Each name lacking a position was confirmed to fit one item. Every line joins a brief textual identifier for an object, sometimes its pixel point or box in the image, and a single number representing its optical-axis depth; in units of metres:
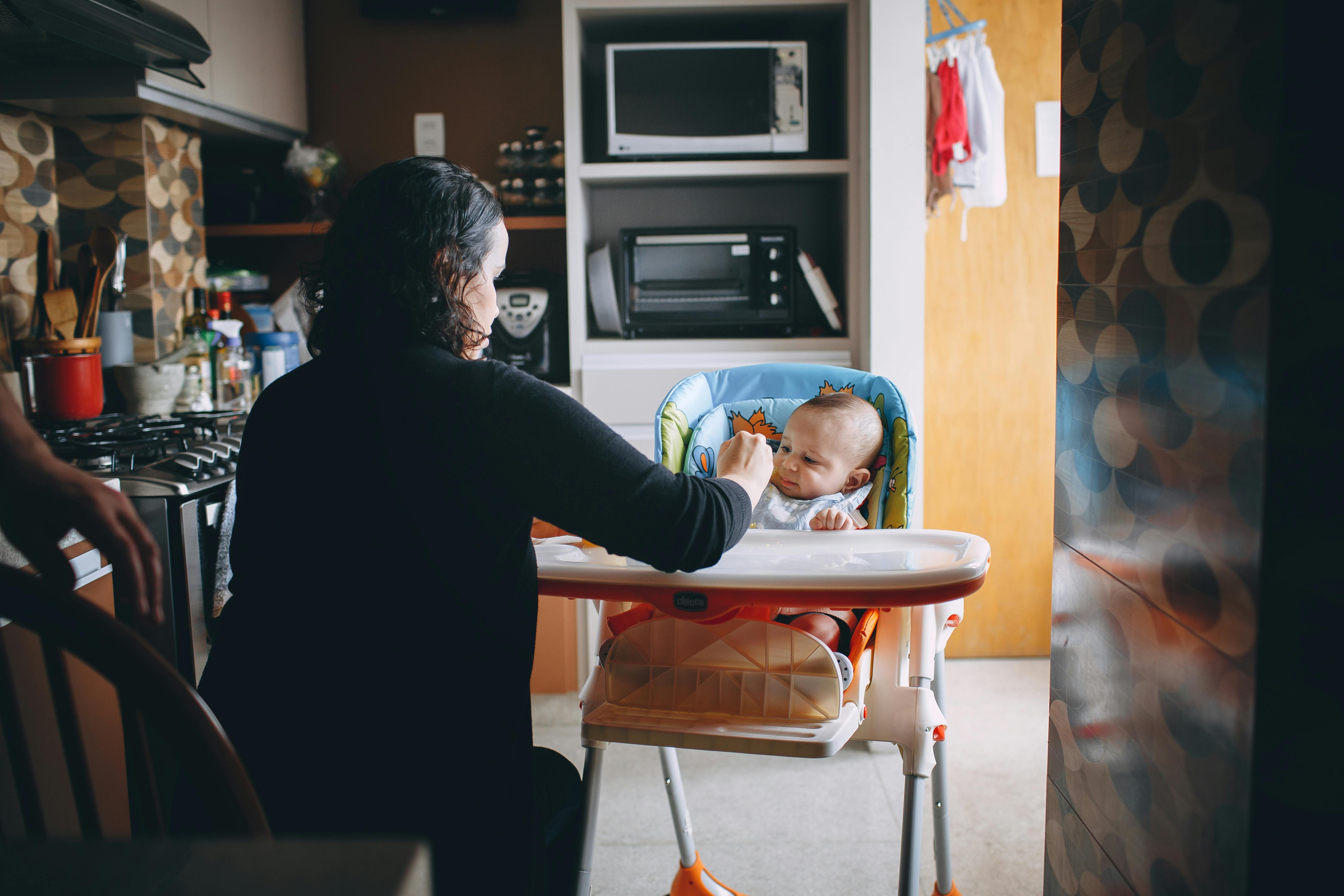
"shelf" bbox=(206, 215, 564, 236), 2.63
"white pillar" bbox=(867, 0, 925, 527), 2.30
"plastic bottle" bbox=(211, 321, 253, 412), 2.50
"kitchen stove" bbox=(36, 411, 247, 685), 1.66
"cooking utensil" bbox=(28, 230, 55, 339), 2.15
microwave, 2.45
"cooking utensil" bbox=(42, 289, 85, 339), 2.12
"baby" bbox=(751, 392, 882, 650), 1.68
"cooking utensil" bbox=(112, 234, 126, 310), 2.21
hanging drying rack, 2.51
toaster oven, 2.55
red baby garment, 2.52
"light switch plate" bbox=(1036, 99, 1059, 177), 2.79
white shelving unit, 2.41
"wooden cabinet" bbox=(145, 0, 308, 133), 2.28
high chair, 1.08
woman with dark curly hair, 0.99
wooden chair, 0.67
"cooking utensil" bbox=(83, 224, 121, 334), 2.19
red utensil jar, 2.03
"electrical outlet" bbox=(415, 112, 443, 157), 2.92
